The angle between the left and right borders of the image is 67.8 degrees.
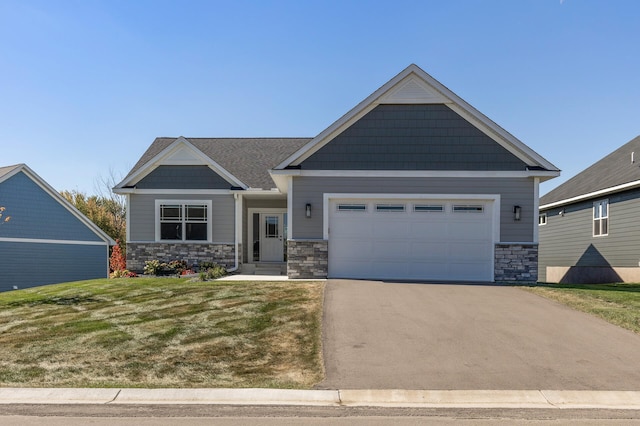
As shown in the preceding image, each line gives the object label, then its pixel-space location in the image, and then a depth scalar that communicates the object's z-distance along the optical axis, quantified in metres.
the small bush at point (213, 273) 15.78
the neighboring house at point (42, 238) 20.42
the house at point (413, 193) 14.76
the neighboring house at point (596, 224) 17.98
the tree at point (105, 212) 34.62
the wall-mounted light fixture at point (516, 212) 14.67
